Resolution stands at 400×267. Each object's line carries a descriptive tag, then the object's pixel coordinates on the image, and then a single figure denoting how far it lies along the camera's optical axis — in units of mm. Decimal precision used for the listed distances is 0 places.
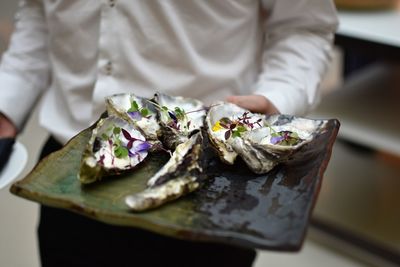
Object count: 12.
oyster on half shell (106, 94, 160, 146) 509
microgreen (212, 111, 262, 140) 504
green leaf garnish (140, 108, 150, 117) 521
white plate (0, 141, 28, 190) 524
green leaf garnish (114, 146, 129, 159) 473
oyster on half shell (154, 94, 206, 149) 501
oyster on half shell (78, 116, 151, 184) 448
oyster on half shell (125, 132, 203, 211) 418
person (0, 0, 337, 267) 633
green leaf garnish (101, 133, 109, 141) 486
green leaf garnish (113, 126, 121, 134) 492
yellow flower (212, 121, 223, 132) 511
